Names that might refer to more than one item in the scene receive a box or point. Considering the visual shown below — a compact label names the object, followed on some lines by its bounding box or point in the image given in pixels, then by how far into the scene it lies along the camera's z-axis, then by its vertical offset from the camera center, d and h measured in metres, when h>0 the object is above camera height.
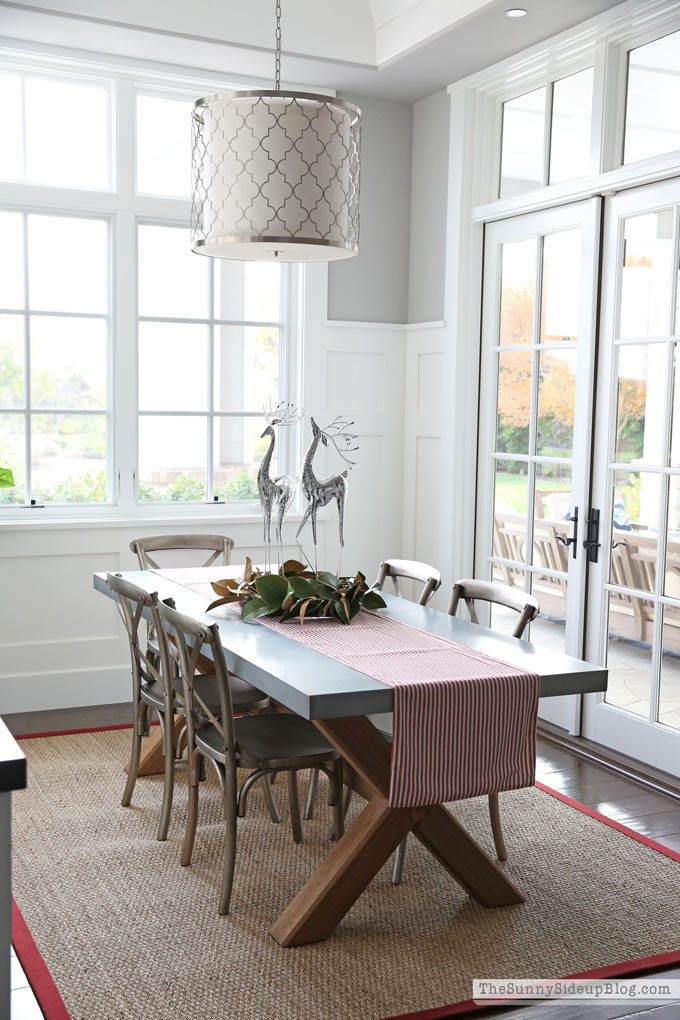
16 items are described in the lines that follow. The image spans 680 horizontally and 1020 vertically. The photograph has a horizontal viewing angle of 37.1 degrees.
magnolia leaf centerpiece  3.31 -0.63
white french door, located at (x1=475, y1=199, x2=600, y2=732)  4.52 -0.02
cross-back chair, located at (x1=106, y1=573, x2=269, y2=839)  3.29 -0.99
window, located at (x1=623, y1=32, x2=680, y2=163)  4.01 +1.26
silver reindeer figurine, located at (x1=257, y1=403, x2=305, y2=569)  3.51 -0.29
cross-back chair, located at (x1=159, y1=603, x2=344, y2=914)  2.87 -1.01
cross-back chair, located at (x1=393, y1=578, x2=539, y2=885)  3.29 -0.66
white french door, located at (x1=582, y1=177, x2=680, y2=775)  4.06 -0.30
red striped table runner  2.58 -0.82
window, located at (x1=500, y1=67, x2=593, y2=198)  4.52 +1.29
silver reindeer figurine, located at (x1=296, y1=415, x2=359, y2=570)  3.49 -0.29
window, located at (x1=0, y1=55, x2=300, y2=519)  4.90 +0.45
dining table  2.55 -0.93
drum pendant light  3.04 +0.72
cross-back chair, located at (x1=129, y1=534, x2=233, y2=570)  4.44 -0.62
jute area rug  2.53 -1.46
